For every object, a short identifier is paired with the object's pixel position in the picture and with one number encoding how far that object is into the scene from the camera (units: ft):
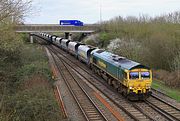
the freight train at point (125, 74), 76.48
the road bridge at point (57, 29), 258.37
